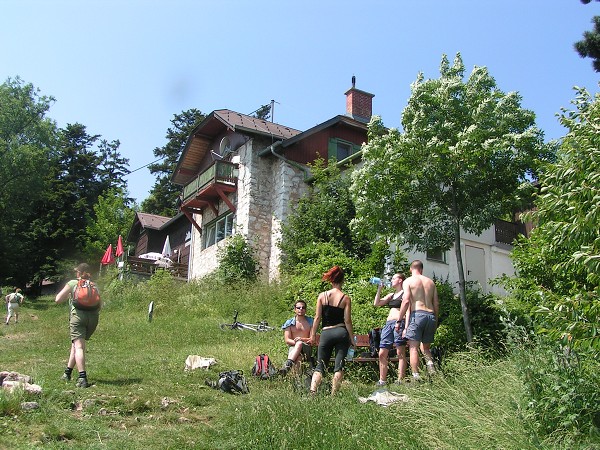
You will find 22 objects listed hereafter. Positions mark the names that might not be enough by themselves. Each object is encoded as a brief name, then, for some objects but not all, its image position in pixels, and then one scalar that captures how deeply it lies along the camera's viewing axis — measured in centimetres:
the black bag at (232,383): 938
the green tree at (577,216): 611
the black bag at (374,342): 1124
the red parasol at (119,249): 3447
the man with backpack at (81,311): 941
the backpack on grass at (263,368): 1029
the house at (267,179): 2484
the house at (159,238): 3158
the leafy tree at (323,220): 2169
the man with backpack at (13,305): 2272
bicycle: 1716
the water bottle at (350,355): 995
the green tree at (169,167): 5225
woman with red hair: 888
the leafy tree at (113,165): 5166
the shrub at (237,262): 2428
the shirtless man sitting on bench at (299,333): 1022
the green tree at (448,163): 1370
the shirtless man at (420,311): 941
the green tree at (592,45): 1239
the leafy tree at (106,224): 4234
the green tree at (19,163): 3931
